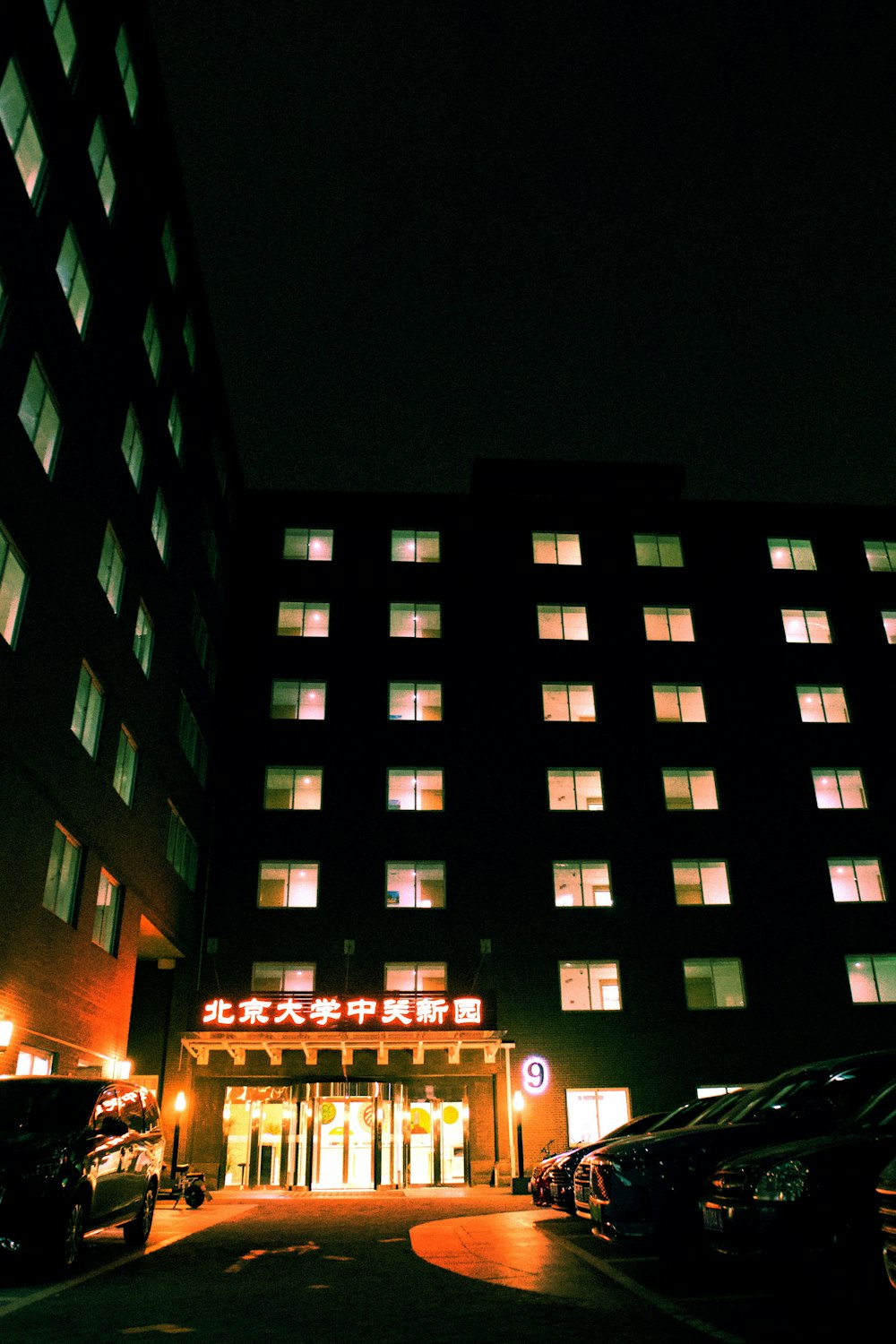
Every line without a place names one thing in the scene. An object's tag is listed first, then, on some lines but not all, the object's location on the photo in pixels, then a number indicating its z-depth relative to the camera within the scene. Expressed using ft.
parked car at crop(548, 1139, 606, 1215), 48.93
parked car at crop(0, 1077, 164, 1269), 28.02
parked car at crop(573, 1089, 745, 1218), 36.24
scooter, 60.13
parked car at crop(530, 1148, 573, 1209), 52.62
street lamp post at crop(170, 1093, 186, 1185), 80.94
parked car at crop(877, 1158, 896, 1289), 17.95
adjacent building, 54.80
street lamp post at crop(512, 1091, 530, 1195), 67.31
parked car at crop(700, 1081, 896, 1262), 20.77
